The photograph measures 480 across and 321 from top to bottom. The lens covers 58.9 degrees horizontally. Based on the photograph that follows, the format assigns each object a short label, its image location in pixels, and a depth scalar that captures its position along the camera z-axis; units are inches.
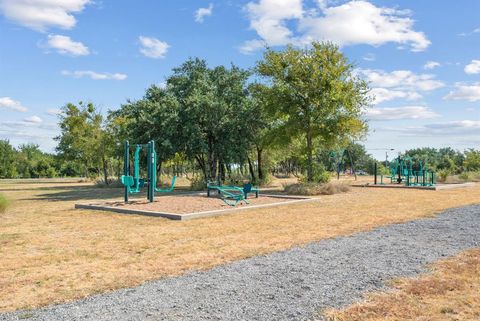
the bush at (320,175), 887.1
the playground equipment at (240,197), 583.8
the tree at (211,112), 926.4
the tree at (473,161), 1539.9
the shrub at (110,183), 1232.2
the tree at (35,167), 2657.5
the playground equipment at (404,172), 1010.1
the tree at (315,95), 860.6
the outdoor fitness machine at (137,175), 588.7
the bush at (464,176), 1214.9
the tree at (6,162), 2496.3
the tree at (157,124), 908.6
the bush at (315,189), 800.9
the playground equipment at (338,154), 1381.9
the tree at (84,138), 1337.4
